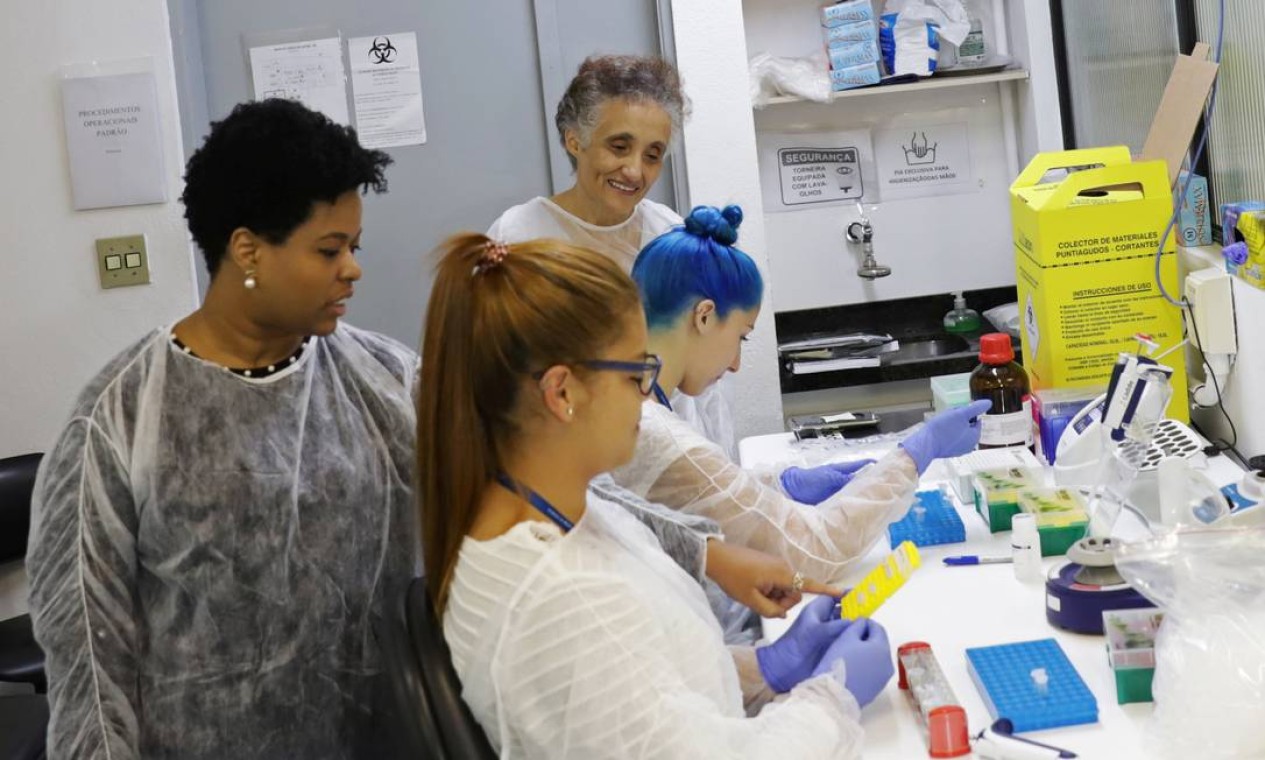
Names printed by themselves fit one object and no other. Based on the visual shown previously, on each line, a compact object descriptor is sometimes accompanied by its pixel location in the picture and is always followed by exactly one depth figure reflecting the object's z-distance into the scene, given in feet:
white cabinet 12.50
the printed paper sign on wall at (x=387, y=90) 11.11
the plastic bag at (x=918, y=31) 11.80
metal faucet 12.62
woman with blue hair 6.40
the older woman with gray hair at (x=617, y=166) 8.93
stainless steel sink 11.79
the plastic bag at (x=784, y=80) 11.93
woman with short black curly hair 4.96
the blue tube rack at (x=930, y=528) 6.63
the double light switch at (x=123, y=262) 10.21
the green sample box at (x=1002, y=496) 6.62
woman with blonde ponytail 4.03
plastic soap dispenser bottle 12.44
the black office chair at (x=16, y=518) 9.35
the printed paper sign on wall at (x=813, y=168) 12.71
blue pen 6.23
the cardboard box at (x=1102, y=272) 7.80
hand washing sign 12.76
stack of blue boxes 11.81
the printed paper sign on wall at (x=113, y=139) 10.06
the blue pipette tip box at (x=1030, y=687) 4.50
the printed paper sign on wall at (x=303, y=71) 11.10
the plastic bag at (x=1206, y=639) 4.05
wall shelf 11.91
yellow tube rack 5.40
